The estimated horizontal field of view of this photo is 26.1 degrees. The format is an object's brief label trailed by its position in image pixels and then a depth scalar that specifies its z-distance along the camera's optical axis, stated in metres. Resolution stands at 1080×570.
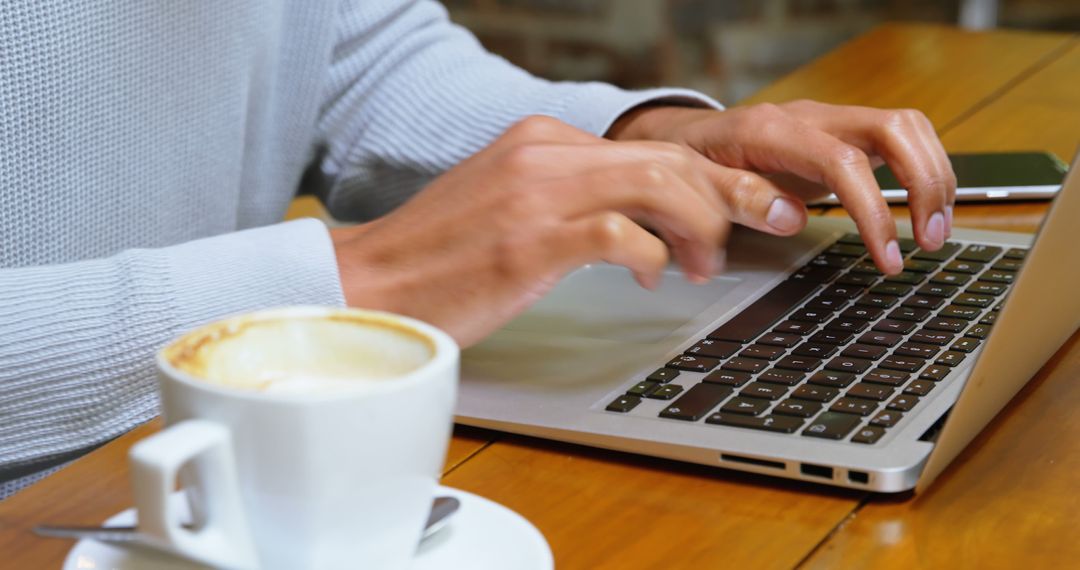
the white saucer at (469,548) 0.80
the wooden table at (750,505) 0.85
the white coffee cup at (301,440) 0.75
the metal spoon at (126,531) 0.78
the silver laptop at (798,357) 0.89
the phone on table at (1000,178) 1.28
